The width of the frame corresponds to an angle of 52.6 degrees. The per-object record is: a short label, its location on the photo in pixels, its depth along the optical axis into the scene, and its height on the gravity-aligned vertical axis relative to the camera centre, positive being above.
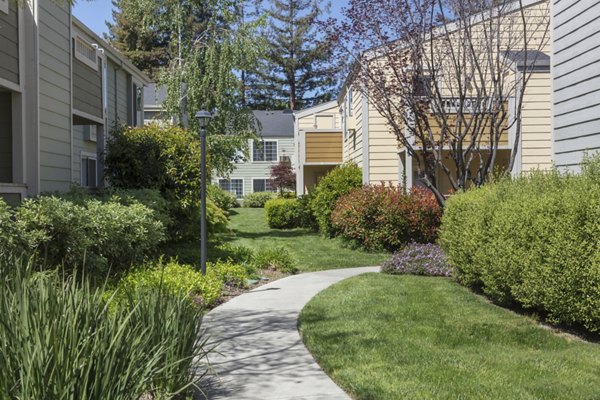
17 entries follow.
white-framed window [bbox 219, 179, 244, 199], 45.50 +0.25
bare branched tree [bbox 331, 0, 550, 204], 11.13 +2.51
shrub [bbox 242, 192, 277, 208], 42.66 -0.62
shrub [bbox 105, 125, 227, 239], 13.54 +0.59
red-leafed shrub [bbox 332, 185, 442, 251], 14.98 -0.68
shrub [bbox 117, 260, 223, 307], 8.38 -1.32
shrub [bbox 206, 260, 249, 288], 10.30 -1.44
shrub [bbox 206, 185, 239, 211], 29.70 -0.40
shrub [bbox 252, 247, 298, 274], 12.37 -1.48
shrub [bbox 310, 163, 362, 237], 19.00 +0.06
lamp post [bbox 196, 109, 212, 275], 9.95 +0.04
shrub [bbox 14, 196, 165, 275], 7.70 -0.56
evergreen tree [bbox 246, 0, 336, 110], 50.34 +10.13
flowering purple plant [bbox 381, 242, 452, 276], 11.62 -1.44
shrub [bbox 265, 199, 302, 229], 24.53 -1.01
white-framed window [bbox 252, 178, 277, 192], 45.78 +0.46
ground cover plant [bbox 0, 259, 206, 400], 3.04 -0.86
